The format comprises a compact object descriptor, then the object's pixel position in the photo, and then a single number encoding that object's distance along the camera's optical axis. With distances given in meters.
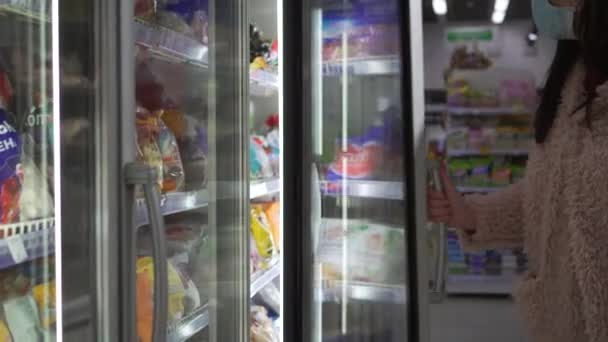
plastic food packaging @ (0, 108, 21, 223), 1.18
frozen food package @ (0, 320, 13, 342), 1.22
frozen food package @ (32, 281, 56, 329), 1.23
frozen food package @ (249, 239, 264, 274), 2.38
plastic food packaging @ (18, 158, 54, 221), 1.21
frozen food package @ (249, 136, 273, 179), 2.56
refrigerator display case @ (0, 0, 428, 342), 1.20
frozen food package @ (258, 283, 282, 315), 2.67
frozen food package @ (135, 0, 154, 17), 1.63
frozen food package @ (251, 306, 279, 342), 2.51
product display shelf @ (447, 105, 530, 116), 7.79
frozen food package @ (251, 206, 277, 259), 2.52
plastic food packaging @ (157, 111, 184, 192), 1.79
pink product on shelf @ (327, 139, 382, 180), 2.52
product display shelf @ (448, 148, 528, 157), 7.79
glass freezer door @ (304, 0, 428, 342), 2.35
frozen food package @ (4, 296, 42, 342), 1.22
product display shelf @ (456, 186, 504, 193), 7.81
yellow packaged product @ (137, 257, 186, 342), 1.62
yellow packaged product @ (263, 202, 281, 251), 2.65
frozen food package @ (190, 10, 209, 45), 1.97
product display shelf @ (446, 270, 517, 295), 7.50
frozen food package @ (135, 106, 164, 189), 1.67
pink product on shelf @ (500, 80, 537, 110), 7.80
